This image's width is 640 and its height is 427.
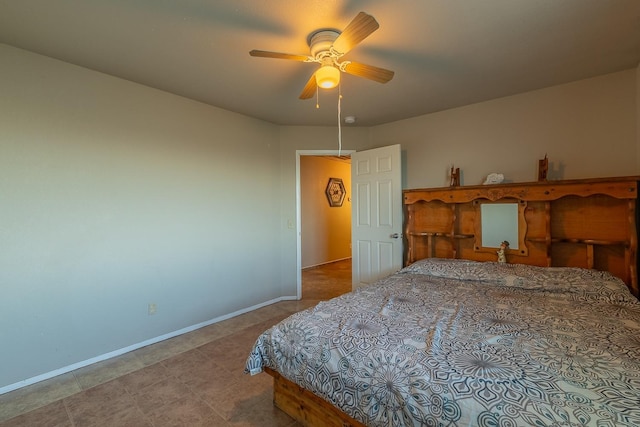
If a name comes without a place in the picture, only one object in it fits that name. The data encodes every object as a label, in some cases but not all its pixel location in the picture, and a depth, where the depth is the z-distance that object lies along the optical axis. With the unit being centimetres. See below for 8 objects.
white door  347
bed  98
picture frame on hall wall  658
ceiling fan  161
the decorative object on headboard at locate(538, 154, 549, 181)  263
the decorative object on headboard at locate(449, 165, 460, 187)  320
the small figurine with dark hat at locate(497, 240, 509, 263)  279
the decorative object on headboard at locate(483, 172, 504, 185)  290
